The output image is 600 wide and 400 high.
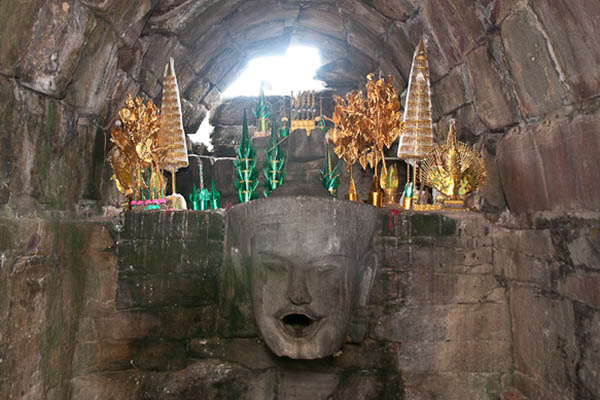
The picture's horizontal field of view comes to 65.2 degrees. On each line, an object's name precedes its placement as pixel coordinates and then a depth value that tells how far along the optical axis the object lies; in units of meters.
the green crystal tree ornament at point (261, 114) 6.38
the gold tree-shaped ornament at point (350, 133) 3.93
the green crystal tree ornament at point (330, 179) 4.03
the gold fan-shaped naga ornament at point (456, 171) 3.54
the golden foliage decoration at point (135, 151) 3.53
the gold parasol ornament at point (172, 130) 3.87
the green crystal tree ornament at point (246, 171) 3.72
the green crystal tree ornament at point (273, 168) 3.84
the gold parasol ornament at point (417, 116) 3.82
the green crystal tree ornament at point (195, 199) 3.84
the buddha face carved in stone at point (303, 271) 2.65
